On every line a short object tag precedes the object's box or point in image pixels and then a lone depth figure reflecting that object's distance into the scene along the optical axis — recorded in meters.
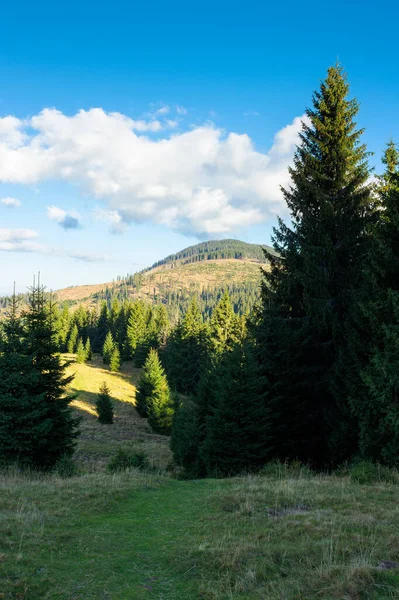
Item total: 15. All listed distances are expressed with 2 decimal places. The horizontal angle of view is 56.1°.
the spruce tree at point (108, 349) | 81.62
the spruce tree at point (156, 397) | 44.28
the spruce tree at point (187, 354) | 63.94
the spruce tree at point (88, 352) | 85.25
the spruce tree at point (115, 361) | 76.31
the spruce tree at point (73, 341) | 88.75
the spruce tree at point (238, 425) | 14.84
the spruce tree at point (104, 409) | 44.16
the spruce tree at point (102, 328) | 105.88
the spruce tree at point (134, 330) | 87.69
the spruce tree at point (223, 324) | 52.34
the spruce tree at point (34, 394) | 15.55
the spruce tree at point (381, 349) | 11.75
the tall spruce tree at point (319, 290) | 16.38
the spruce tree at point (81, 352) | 79.64
